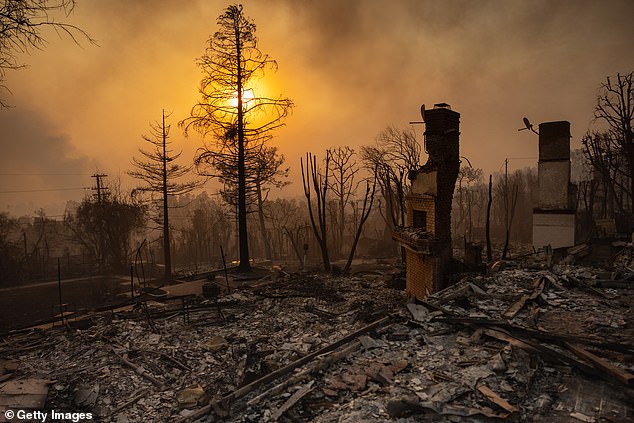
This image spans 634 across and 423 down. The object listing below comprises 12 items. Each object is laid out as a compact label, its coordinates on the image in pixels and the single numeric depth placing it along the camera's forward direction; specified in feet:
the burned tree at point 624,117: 60.48
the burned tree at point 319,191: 60.95
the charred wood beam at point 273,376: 15.49
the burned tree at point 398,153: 103.86
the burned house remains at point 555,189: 43.88
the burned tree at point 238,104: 58.03
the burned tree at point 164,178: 72.74
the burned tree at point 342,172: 109.81
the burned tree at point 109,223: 88.38
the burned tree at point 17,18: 15.57
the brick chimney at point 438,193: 33.60
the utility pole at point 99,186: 89.61
